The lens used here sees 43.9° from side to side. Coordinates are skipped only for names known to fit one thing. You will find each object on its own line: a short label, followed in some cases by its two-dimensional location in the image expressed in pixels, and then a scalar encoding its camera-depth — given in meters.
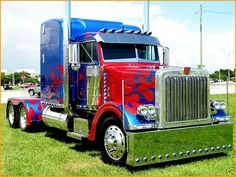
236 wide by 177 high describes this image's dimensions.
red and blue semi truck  5.41
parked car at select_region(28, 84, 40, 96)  27.98
